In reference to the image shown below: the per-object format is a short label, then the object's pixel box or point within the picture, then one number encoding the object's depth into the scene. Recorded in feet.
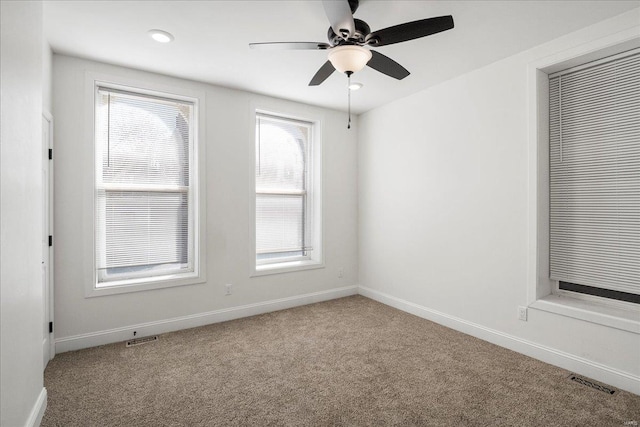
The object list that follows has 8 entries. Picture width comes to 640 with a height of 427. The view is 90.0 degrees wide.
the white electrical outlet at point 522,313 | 9.27
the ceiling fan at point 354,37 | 5.87
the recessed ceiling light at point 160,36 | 8.19
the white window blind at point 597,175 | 7.90
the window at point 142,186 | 10.37
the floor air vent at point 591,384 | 7.44
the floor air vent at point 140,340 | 10.02
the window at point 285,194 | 13.53
